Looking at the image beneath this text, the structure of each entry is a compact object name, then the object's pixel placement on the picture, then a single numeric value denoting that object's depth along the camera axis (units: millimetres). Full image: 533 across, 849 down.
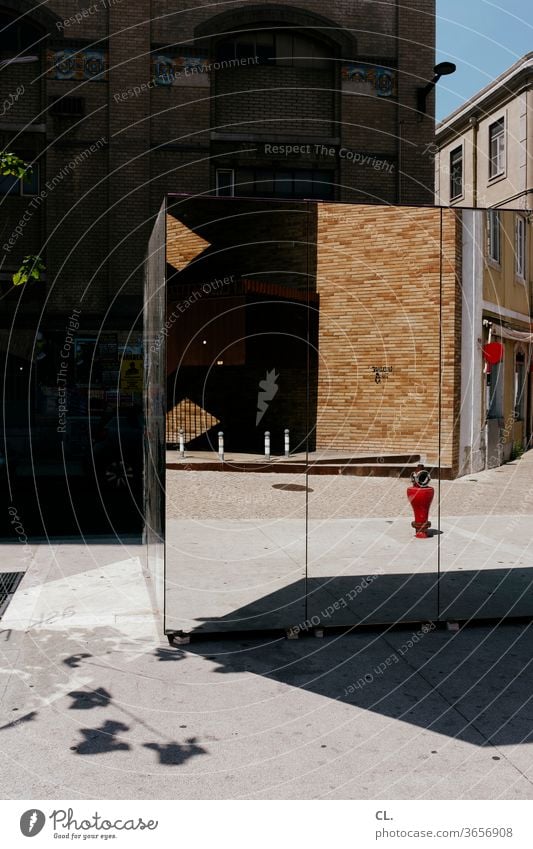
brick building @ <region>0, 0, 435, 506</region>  22719
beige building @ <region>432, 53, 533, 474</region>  7375
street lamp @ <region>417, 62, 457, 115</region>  22031
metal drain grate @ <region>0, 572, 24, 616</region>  8077
